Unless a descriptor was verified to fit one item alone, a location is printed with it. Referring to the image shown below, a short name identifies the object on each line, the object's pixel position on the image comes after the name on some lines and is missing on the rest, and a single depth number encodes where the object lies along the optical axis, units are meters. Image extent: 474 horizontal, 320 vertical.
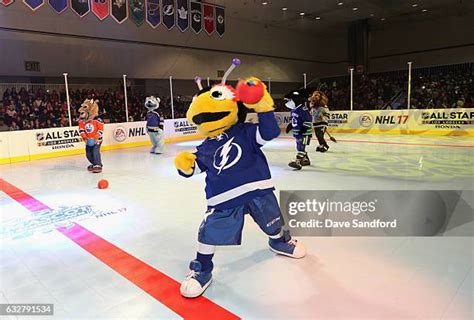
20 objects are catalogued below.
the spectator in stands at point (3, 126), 11.38
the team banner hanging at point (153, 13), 14.43
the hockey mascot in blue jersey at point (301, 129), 6.56
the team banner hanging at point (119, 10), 13.30
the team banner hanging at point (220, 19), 16.77
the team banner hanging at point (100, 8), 12.92
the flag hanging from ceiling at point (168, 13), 14.79
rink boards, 9.02
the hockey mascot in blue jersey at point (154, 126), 9.12
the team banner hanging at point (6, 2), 11.47
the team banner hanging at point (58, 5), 12.17
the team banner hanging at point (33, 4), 11.27
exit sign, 13.61
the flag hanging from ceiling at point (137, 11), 13.98
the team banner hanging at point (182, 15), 15.17
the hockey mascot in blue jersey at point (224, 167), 2.48
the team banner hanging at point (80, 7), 12.51
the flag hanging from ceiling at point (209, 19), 16.31
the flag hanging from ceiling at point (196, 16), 15.55
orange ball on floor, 5.72
